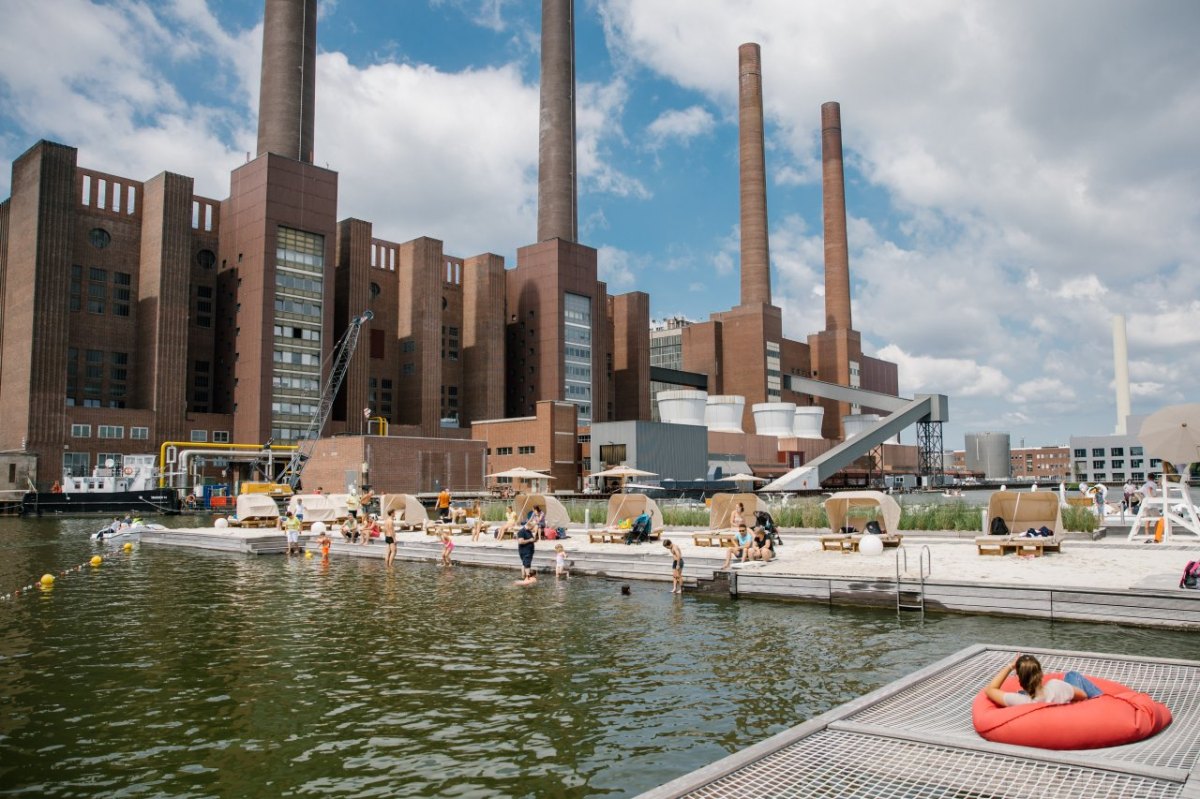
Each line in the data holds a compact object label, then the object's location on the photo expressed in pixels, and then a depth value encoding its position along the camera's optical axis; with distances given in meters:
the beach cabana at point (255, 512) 39.19
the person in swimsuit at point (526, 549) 22.75
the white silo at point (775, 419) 126.81
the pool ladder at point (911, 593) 17.06
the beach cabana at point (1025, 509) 23.48
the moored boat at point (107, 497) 62.44
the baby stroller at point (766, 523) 23.05
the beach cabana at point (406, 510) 37.22
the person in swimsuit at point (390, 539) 27.97
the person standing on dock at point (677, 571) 20.33
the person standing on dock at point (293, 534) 32.84
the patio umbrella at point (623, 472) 45.86
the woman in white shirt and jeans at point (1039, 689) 7.77
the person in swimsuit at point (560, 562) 23.31
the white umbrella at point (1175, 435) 24.84
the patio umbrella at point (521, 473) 50.06
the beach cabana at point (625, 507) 30.72
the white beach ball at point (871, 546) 23.50
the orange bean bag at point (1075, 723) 7.36
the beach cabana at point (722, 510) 29.91
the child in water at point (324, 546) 29.50
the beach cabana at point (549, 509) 32.38
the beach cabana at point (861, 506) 25.58
